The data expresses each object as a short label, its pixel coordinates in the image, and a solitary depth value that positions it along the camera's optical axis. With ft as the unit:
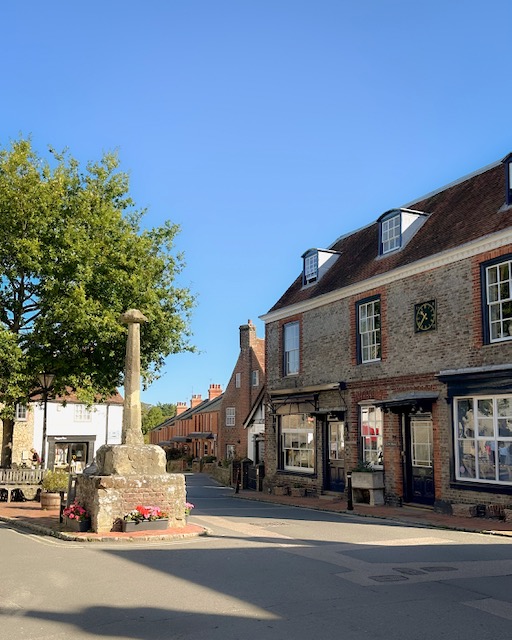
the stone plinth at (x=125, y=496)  46.39
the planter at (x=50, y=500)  63.93
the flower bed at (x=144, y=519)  46.21
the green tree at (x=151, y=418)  235.20
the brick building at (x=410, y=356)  59.11
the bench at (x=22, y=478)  76.23
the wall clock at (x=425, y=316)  65.50
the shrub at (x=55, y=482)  64.44
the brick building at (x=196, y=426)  188.96
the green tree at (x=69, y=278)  71.10
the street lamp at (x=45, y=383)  69.97
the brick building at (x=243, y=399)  153.79
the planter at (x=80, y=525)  46.50
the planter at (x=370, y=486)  69.62
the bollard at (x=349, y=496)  66.18
